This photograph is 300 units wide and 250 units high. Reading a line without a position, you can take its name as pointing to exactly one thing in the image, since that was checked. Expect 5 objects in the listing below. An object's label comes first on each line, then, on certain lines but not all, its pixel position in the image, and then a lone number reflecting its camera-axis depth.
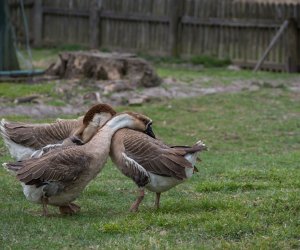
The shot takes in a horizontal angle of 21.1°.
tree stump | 20.84
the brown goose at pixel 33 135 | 10.23
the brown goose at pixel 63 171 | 8.75
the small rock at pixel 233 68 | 26.36
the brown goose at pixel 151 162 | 8.98
